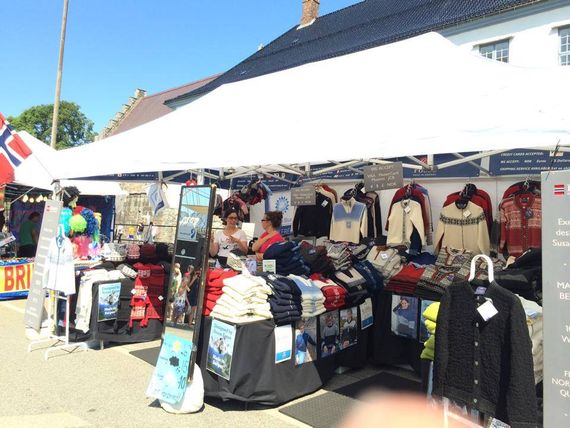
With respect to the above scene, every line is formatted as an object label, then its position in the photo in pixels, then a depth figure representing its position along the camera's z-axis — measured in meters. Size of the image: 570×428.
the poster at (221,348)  3.56
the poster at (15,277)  7.91
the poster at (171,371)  3.55
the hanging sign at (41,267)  5.24
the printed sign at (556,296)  2.06
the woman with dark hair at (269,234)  5.12
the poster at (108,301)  4.99
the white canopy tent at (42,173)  5.38
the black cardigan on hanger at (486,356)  2.20
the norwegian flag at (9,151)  5.58
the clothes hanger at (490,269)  2.45
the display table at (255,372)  3.56
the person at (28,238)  10.47
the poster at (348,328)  4.41
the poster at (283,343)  3.68
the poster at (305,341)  3.87
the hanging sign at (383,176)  4.55
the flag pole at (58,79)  15.36
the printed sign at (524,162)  4.76
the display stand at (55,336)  5.00
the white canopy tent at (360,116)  2.76
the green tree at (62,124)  41.81
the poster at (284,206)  7.16
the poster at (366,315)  4.68
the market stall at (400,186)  2.53
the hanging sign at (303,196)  6.45
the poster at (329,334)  4.16
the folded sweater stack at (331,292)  4.21
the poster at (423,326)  4.35
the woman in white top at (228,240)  5.49
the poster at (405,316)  4.48
